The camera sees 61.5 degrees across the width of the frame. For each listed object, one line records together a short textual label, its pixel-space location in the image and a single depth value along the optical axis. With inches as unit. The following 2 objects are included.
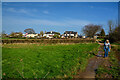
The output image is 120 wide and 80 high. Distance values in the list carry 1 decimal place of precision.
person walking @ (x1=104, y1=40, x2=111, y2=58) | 328.8
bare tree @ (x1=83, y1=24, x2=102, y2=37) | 2447.7
